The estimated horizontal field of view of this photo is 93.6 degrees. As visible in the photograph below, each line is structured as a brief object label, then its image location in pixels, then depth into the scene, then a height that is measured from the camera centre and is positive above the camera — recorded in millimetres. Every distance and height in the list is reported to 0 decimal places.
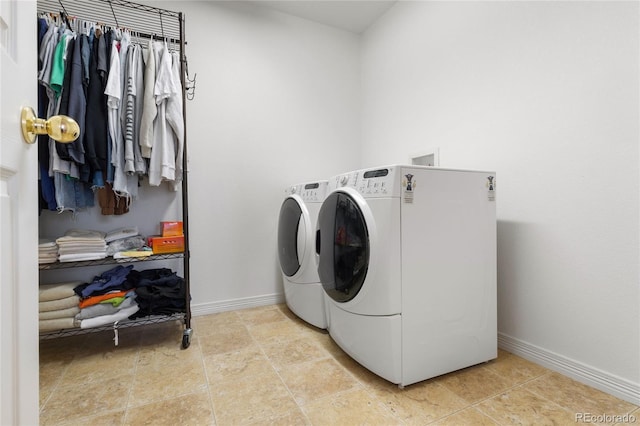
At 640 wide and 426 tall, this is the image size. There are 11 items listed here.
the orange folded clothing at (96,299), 1604 -470
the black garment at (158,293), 1753 -486
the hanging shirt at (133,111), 1676 +570
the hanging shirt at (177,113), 1758 +574
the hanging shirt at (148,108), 1709 +591
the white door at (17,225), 453 -20
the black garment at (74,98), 1525 +588
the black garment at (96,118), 1586 +506
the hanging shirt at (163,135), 1738 +448
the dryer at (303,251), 1965 -284
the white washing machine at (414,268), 1295 -277
